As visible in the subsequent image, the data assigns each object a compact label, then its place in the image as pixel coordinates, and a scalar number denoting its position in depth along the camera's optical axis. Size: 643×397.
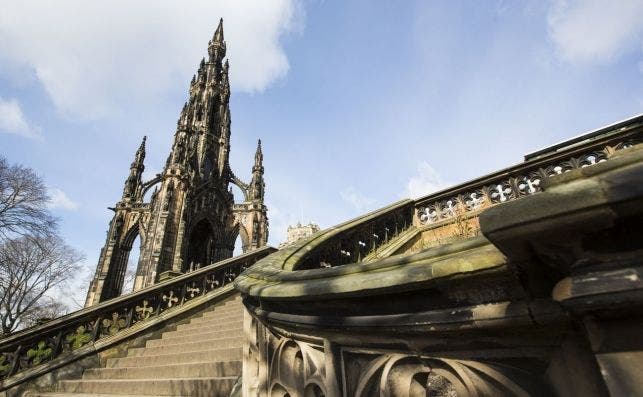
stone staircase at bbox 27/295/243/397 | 4.04
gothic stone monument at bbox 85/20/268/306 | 21.08
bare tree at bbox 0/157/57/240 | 15.06
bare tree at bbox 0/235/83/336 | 23.27
